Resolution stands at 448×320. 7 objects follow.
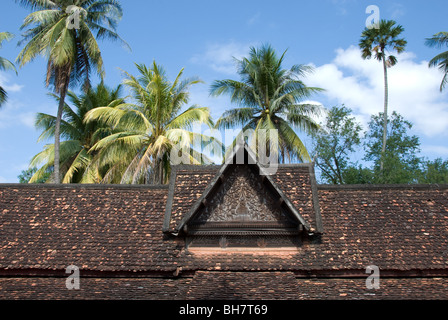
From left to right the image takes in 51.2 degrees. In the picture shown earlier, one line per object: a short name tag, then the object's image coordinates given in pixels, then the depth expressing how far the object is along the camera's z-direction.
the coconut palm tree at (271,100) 25.77
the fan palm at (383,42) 28.81
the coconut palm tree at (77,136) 27.41
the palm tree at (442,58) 28.47
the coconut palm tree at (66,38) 23.58
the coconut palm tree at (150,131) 21.91
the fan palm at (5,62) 23.12
